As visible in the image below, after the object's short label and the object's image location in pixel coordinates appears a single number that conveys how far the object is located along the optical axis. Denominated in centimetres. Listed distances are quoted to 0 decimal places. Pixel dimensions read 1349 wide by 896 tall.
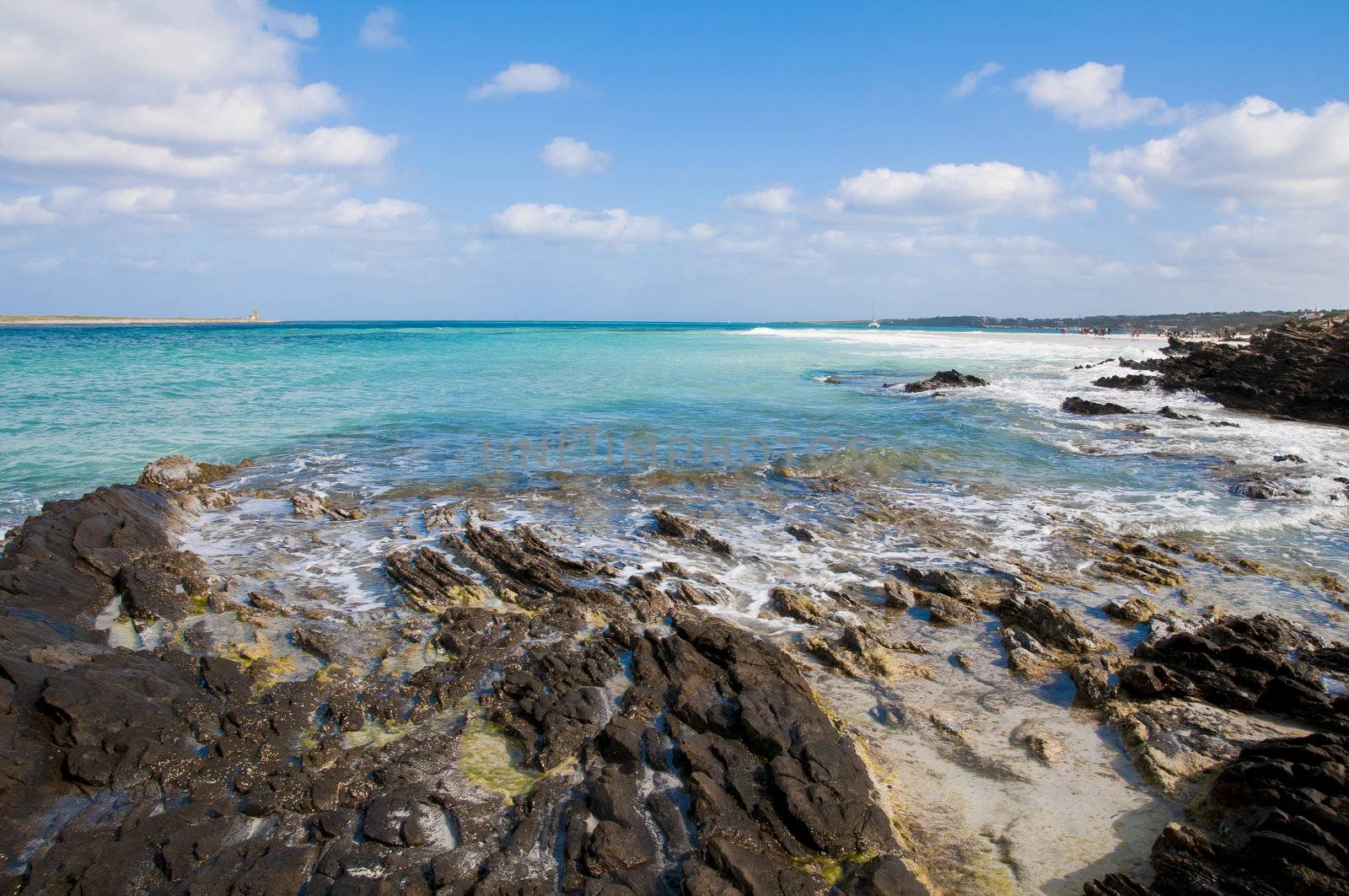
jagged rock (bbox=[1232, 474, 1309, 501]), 1336
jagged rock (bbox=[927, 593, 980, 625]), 817
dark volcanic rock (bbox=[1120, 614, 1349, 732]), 612
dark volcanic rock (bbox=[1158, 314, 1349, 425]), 2366
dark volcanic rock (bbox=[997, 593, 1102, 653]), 752
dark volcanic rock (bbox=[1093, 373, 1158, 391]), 3112
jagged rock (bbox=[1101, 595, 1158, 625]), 815
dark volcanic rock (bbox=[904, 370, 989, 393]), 3203
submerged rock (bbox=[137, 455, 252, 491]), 1289
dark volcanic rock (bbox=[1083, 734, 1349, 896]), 403
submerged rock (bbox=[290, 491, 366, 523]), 1172
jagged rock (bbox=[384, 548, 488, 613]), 838
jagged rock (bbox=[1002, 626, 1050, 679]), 704
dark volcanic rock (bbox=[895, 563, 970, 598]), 884
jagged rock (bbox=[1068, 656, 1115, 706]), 649
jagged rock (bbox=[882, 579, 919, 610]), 855
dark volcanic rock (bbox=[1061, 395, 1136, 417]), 2419
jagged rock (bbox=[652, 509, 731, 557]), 1057
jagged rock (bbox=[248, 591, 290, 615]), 793
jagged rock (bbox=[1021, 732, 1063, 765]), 565
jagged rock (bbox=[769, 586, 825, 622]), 821
